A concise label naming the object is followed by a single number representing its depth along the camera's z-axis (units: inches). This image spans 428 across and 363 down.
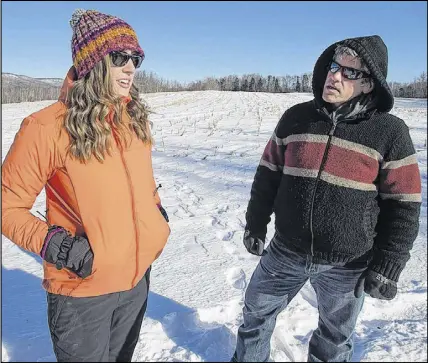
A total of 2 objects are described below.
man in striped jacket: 62.1
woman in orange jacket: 50.6
